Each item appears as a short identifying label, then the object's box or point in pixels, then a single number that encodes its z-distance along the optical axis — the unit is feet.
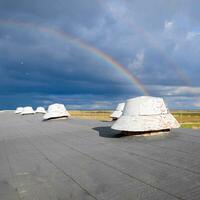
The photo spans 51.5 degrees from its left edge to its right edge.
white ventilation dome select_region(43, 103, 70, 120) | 70.62
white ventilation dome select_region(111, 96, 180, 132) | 28.63
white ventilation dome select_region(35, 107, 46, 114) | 145.99
